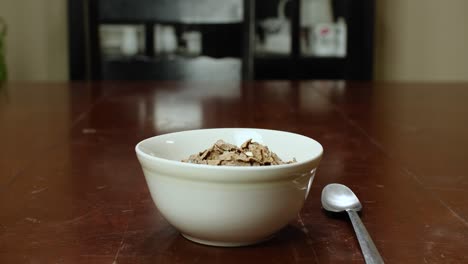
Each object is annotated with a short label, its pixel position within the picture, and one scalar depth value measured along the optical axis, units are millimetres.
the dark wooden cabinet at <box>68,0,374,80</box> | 3957
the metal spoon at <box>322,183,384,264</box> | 735
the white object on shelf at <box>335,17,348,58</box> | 4000
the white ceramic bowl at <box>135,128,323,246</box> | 662
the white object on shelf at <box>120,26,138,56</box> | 3975
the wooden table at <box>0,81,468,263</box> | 717
